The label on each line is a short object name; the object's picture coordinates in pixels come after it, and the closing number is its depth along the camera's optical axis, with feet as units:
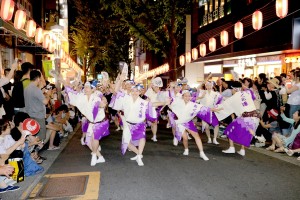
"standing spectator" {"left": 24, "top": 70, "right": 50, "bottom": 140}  24.08
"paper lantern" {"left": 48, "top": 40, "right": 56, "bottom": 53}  52.93
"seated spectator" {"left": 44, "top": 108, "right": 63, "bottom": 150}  29.01
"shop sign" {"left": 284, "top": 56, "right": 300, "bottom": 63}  46.09
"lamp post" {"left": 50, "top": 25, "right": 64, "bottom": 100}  44.01
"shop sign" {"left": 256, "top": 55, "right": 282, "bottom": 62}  50.66
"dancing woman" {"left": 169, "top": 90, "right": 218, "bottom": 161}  25.17
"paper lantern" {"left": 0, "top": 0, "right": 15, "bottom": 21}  29.32
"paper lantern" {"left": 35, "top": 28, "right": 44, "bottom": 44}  44.37
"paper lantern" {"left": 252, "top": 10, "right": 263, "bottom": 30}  40.68
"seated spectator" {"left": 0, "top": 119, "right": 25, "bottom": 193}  17.35
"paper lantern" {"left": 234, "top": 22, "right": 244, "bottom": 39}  45.75
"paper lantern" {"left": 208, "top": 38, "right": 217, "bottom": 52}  55.47
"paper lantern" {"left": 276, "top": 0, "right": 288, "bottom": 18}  33.94
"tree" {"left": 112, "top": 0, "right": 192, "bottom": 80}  68.23
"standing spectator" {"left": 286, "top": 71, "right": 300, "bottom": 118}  27.20
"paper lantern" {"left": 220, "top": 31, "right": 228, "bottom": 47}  50.49
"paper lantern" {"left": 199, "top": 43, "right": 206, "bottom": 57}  58.29
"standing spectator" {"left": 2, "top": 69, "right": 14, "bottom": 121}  23.10
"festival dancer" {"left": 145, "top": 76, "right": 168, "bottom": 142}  32.91
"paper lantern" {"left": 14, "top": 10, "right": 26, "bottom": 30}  34.40
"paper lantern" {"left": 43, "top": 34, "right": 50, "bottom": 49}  49.19
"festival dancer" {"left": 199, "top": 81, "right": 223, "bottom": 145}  32.45
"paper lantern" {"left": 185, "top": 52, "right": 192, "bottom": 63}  67.51
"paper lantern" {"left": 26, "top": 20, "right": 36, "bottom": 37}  39.57
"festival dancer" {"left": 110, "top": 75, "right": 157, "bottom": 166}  23.57
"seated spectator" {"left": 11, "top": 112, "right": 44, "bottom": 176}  20.15
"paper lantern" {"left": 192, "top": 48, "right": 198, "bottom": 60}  61.81
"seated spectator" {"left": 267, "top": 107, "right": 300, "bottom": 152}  25.31
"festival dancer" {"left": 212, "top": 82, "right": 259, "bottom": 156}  25.64
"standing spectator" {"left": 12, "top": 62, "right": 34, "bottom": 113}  23.79
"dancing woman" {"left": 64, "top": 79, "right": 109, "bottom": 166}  23.35
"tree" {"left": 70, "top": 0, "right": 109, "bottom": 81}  119.03
